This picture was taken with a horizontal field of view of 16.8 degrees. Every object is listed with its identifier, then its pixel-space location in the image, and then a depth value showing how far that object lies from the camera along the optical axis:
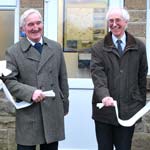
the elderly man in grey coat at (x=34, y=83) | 4.08
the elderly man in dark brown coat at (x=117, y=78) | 4.16
